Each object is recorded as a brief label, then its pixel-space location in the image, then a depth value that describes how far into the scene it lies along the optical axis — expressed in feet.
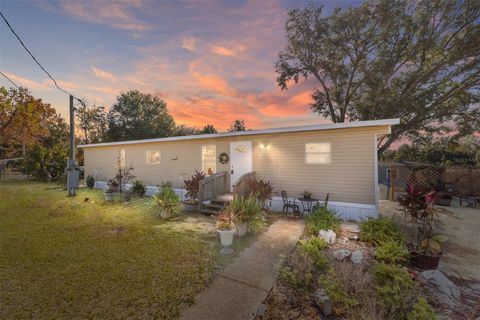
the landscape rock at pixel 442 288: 10.24
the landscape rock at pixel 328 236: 16.76
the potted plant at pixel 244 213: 18.31
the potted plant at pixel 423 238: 13.19
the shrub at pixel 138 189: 36.50
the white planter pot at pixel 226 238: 16.17
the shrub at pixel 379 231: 15.96
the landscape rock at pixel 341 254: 13.97
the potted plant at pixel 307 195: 24.23
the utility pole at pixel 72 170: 37.47
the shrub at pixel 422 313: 8.17
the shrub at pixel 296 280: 11.07
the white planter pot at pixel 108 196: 33.04
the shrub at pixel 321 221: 18.02
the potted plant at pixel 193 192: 27.20
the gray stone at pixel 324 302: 9.16
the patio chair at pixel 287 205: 24.81
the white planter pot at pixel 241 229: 18.28
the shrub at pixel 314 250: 12.98
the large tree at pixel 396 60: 37.70
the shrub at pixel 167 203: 24.03
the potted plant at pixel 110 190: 33.09
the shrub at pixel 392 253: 13.04
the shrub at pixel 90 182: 46.70
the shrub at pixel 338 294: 9.23
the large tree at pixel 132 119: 96.94
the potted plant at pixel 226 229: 16.15
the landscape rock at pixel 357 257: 13.49
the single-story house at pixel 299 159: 22.77
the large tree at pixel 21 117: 74.13
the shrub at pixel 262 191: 24.21
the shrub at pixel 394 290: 9.11
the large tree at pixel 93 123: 106.33
